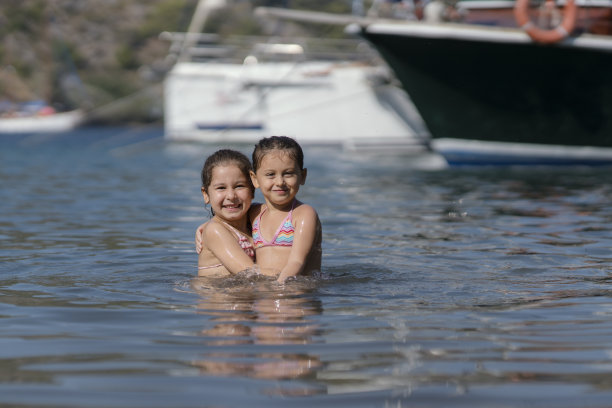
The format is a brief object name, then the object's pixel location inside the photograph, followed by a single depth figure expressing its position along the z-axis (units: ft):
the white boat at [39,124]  179.52
